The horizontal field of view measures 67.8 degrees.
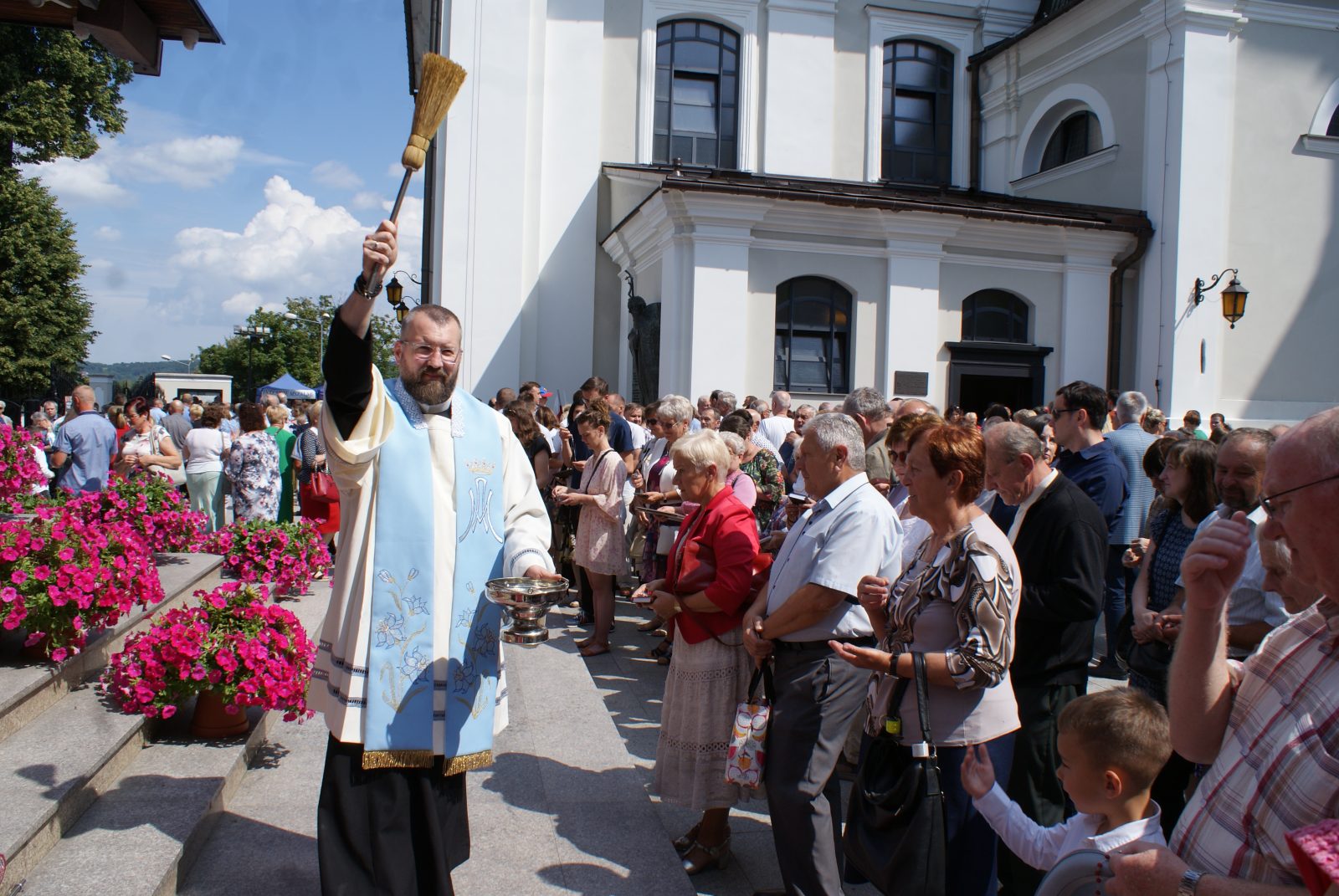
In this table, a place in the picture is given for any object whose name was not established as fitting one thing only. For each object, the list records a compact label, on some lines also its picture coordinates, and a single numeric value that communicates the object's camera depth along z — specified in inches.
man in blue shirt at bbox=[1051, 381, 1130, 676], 243.0
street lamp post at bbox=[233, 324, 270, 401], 1782.9
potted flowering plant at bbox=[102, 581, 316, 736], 174.6
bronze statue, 655.8
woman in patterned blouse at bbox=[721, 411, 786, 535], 309.4
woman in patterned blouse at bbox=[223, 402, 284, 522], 400.2
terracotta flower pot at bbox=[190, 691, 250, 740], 188.4
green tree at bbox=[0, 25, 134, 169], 978.7
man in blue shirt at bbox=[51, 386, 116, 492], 411.5
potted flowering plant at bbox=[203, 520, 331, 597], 299.9
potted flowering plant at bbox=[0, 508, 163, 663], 172.4
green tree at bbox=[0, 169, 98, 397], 1224.8
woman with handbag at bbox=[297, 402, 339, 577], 405.4
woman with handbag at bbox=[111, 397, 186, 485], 394.0
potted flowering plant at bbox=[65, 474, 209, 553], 262.5
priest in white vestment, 129.0
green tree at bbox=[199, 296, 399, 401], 2640.3
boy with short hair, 103.3
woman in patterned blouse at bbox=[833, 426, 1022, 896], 126.0
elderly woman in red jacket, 170.9
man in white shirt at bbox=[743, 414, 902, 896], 144.4
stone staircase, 135.0
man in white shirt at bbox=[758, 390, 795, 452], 429.1
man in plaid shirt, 66.2
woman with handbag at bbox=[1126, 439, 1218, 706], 165.9
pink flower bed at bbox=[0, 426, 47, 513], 266.1
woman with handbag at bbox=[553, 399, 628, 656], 315.0
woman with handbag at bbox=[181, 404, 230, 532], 453.7
